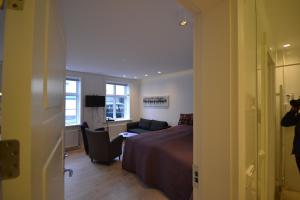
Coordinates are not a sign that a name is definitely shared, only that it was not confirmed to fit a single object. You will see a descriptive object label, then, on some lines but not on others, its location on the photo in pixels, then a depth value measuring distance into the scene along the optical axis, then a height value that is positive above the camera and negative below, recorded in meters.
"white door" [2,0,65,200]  0.33 +0.02
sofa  5.62 -0.95
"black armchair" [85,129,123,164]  3.35 -1.02
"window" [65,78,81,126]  4.81 -0.04
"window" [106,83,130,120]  5.98 +0.00
